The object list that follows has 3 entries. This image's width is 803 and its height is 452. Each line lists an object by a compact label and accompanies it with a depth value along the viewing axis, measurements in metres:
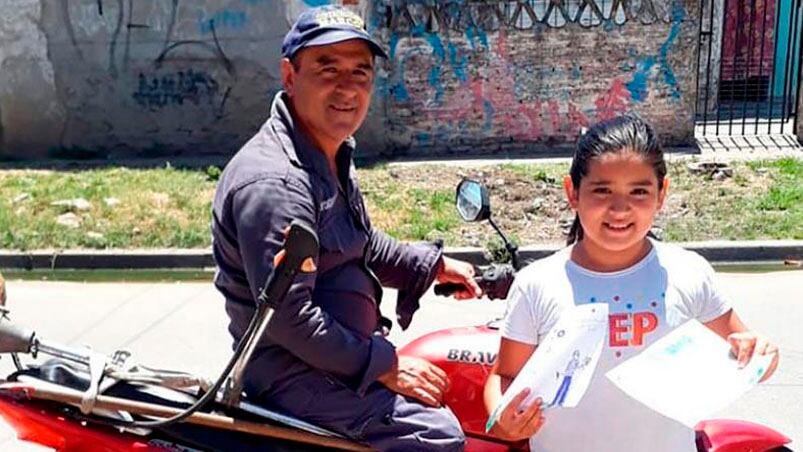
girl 1.89
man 1.93
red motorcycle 1.98
